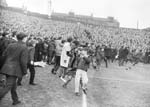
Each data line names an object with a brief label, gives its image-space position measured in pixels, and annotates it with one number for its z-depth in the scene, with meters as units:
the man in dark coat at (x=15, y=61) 6.34
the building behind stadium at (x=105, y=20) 87.07
